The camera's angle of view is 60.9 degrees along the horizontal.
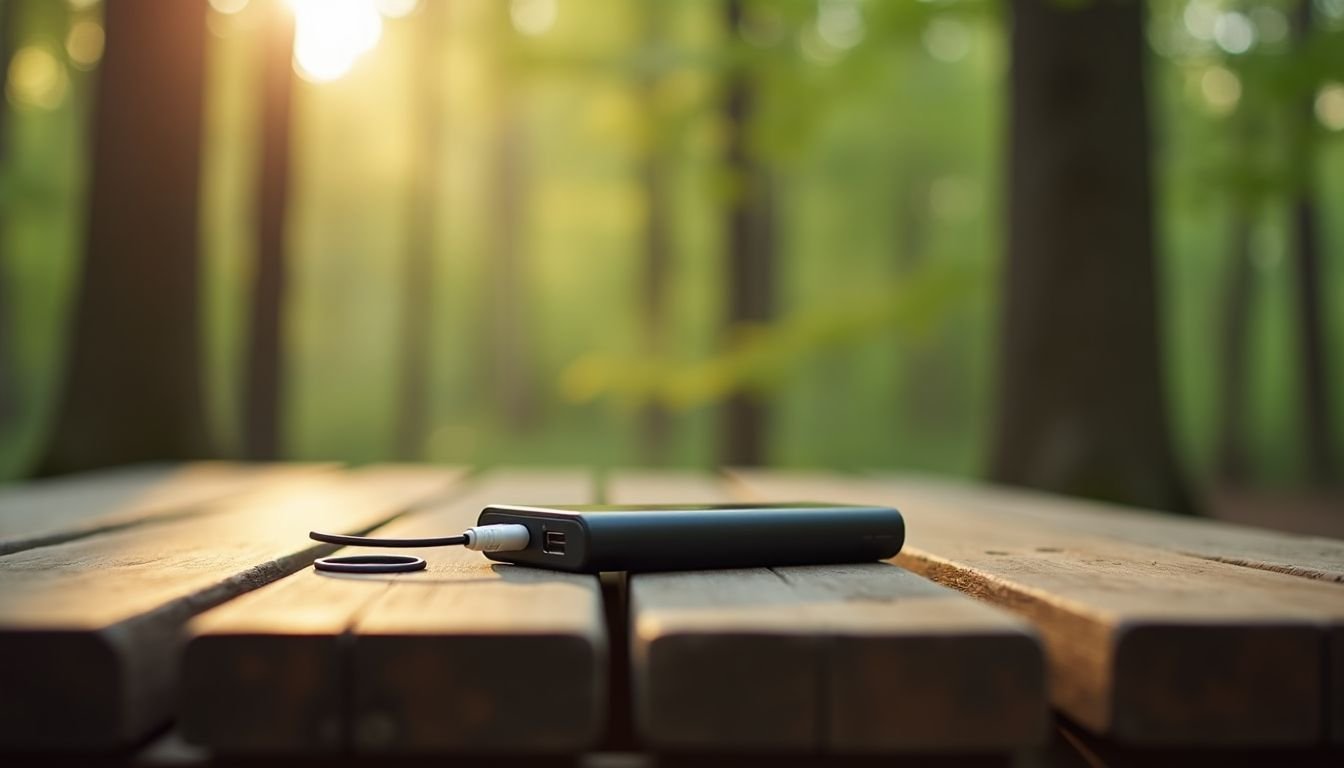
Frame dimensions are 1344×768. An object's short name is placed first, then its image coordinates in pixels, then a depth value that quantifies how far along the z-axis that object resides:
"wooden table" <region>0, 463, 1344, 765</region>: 1.05
